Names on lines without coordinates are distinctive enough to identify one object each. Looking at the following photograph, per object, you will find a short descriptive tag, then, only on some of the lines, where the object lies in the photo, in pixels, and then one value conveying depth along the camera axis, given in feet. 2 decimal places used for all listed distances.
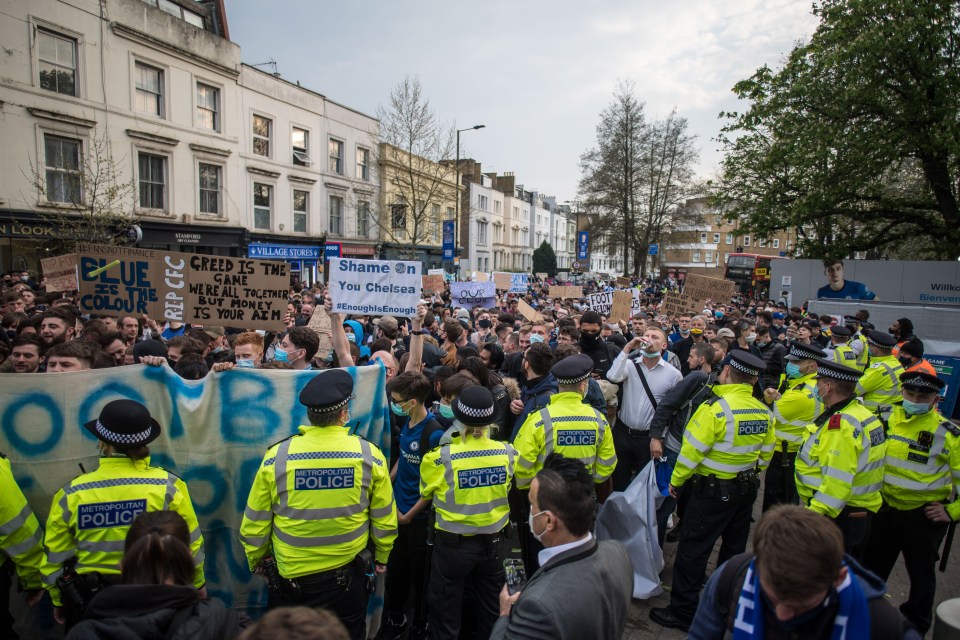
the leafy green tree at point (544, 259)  216.95
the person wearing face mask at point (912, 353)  21.99
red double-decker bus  123.13
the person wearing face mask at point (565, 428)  13.57
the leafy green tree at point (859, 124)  45.44
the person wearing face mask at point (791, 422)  17.60
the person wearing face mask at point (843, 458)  12.01
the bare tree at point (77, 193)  50.65
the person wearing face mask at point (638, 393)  18.11
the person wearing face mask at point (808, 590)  5.78
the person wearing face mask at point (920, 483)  13.52
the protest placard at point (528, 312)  33.48
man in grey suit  6.77
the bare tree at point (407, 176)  92.53
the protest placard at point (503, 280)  58.03
